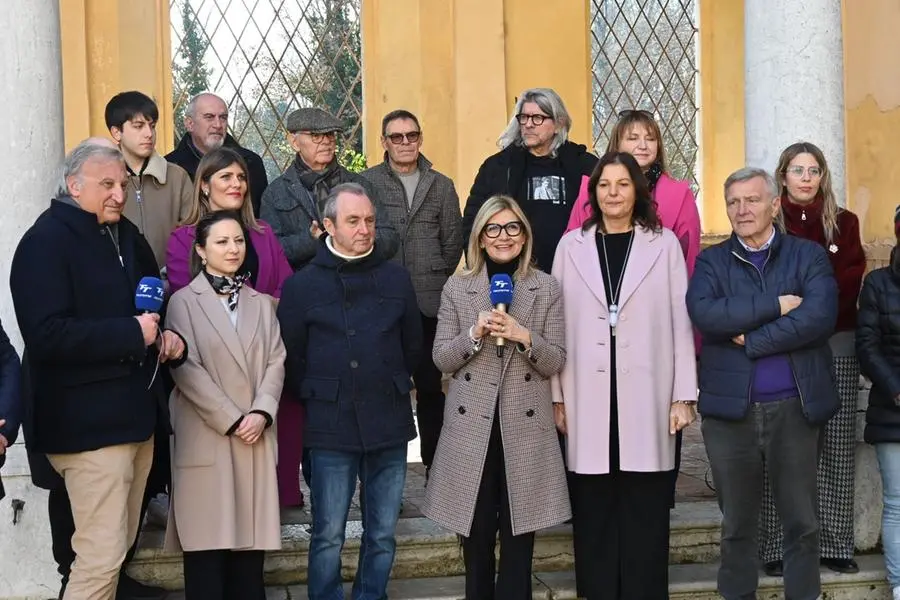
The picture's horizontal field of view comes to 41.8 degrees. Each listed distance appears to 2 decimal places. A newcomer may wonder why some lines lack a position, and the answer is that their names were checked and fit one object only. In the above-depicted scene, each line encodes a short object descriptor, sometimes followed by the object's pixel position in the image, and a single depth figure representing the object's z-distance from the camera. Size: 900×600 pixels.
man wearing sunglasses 6.27
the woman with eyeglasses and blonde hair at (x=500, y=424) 5.06
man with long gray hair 5.99
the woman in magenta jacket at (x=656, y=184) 5.57
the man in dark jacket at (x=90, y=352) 4.43
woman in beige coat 4.86
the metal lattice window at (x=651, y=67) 10.25
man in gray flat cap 5.86
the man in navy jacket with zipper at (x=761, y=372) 5.01
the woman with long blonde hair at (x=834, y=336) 5.65
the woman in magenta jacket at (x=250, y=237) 5.32
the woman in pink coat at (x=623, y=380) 5.10
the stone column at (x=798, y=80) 6.24
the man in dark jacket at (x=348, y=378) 5.02
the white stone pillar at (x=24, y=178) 5.52
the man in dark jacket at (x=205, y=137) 6.39
